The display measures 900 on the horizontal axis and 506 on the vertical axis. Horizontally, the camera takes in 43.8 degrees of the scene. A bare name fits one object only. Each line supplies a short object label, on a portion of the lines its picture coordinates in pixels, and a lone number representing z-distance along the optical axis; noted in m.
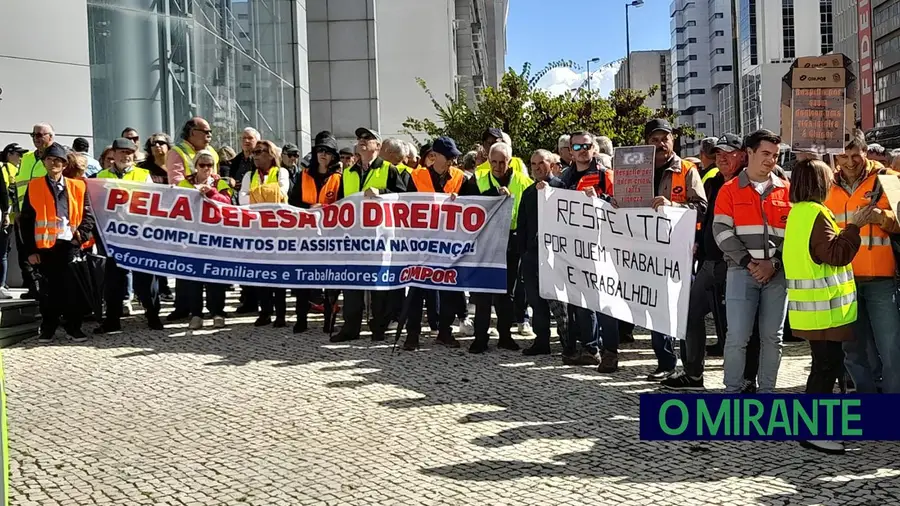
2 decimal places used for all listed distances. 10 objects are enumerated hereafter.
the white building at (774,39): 147.75
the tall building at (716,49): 182.88
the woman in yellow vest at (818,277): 6.80
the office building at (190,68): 16.55
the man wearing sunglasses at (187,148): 12.02
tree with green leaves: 28.78
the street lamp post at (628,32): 67.02
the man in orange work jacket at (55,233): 11.03
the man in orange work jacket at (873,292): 7.52
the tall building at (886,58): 102.00
